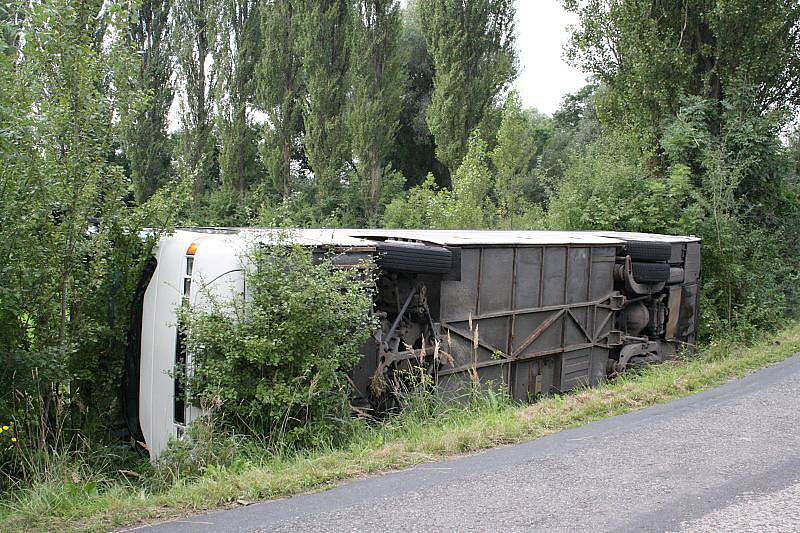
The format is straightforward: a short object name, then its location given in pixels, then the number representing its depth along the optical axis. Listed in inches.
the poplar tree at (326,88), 1131.9
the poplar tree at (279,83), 1165.7
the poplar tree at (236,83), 1186.6
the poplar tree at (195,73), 1177.4
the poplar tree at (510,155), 928.9
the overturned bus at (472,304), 296.5
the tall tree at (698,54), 733.3
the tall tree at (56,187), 264.2
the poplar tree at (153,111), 1154.7
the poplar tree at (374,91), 1115.9
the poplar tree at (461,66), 1047.6
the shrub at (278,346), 265.0
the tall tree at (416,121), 1414.7
